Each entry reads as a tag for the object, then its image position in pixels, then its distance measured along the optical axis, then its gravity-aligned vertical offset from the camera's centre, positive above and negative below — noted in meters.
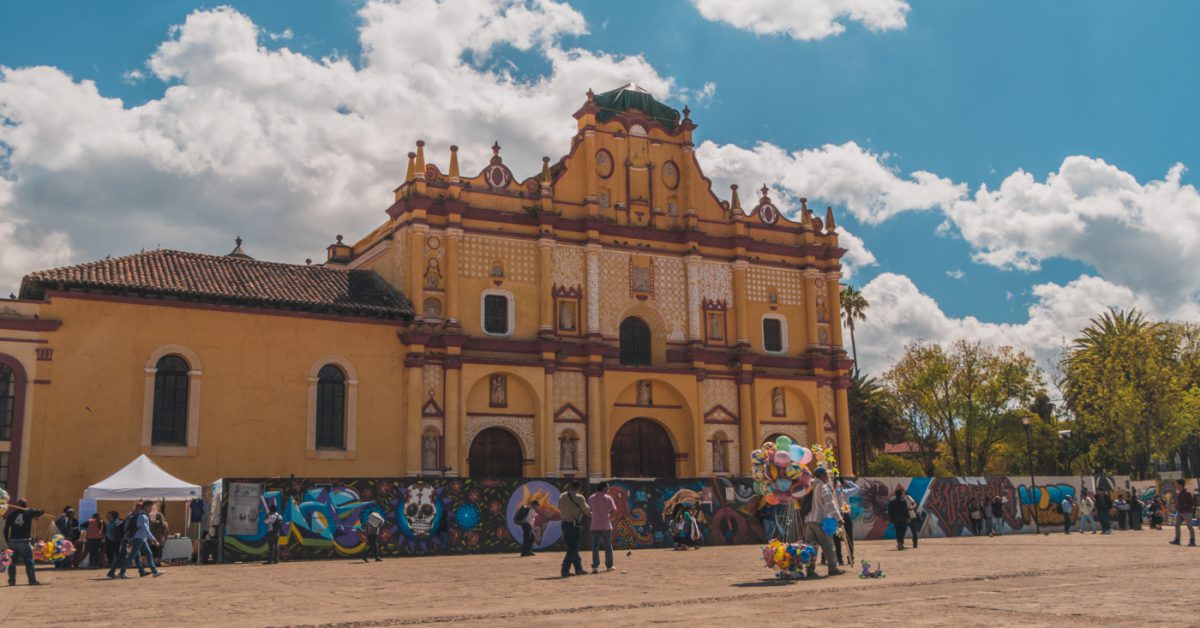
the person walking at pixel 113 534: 23.55 -0.90
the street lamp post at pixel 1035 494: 36.53 -0.53
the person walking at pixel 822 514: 16.12 -0.49
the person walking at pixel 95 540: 23.78 -1.04
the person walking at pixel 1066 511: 35.49 -1.11
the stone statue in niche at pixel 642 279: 38.69 +7.64
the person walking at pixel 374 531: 24.92 -0.99
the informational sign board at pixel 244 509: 24.86 -0.41
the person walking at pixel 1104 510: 34.22 -1.06
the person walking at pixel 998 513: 35.28 -1.13
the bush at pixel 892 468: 59.25 +0.76
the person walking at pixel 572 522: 17.95 -0.62
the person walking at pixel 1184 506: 23.28 -0.66
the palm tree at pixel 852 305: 62.62 +10.66
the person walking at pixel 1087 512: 36.84 -1.19
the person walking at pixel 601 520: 18.62 -0.60
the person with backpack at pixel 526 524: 25.94 -0.91
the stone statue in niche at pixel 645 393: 38.03 +3.35
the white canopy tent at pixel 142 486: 23.95 +0.18
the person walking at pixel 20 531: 17.48 -0.59
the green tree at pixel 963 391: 52.88 +4.53
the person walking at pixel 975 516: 34.34 -1.19
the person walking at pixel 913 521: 26.11 -1.00
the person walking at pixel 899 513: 25.27 -0.77
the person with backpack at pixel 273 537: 24.34 -1.06
